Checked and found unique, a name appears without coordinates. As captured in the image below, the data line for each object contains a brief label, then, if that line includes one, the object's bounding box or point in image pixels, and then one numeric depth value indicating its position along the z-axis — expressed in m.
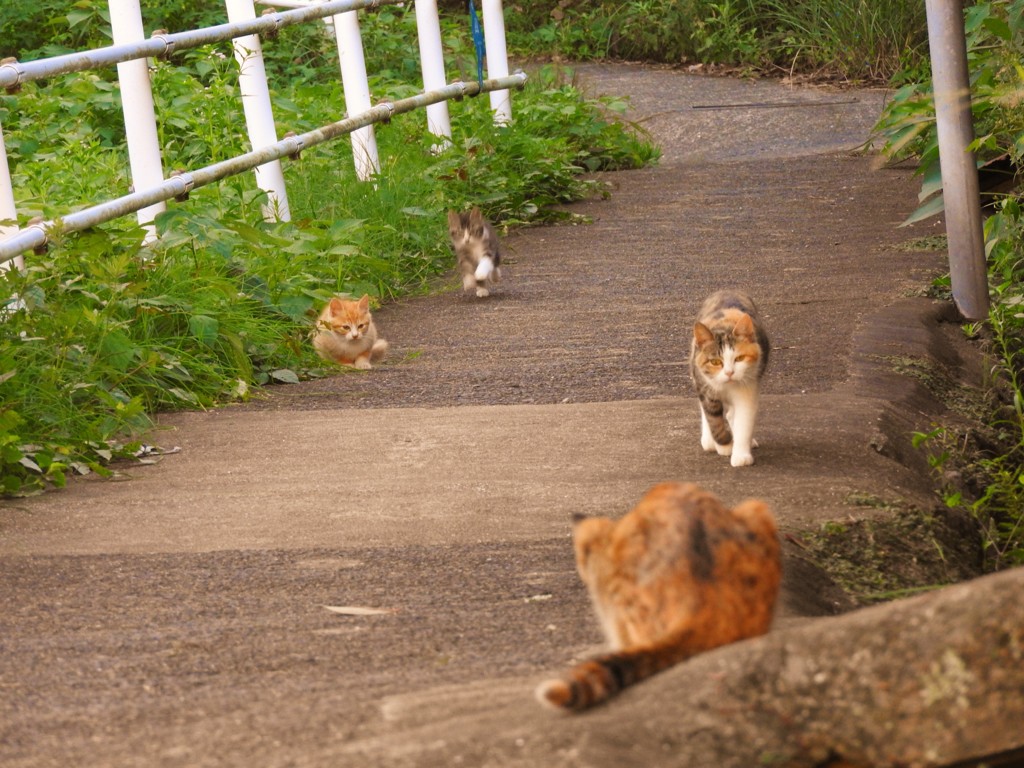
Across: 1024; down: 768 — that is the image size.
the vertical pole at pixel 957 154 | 11.88
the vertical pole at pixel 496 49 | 21.28
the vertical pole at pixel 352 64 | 16.68
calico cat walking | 8.92
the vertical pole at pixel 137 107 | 12.18
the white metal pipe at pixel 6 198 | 9.96
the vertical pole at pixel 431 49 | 18.78
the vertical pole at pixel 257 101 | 14.24
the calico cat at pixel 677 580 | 4.73
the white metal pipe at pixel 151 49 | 10.16
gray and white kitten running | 14.55
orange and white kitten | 12.11
